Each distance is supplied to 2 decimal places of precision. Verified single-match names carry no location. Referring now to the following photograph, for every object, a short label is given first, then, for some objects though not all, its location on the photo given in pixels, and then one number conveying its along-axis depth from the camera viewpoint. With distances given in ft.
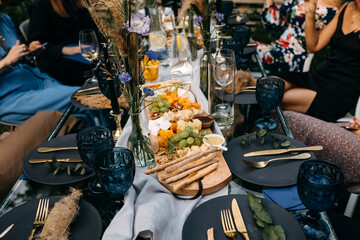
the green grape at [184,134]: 4.12
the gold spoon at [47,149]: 4.40
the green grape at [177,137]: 4.13
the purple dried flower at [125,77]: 3.35
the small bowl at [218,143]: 3.95
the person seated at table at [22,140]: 5.01
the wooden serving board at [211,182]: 3.48
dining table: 3.02
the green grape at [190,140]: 4.08
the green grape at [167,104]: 5.10
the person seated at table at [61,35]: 9.56
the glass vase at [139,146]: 4.04
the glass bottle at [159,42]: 7.14
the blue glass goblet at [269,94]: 4.58
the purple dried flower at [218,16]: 5.94
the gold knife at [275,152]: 3.96
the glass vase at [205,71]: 5.78
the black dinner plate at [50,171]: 3.77
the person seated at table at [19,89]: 7.95
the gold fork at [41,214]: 3.11
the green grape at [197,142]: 4.15
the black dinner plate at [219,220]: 2.86
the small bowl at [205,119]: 4.62
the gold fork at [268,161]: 3.73
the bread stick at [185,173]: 3.51
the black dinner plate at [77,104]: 5.61
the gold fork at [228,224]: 2.85
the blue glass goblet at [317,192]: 2.72
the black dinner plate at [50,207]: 2.98
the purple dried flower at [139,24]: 3.19
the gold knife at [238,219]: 2.85
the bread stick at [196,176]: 3.40
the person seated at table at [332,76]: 7.68
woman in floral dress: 9.29
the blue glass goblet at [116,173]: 3.05
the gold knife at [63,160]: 4.12
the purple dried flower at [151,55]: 4.73
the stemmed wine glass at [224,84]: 4.92
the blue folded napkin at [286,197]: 3.27
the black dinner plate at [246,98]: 5.43
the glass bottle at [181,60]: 6.54
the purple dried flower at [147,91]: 3.88
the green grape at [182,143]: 4.08
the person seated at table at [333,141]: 4.84
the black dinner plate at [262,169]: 3.53
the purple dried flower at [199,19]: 5.01
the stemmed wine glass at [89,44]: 6.50
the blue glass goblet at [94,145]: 3.51
